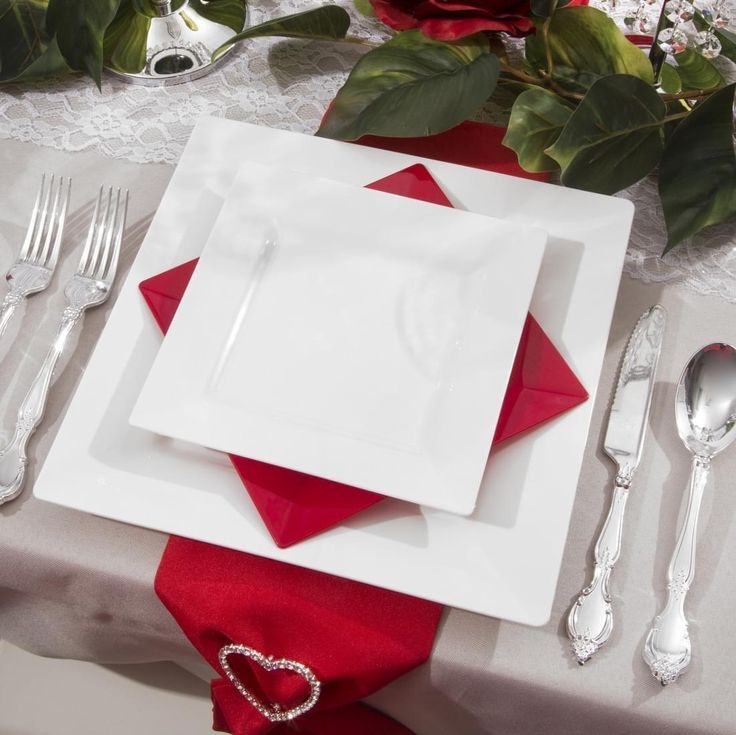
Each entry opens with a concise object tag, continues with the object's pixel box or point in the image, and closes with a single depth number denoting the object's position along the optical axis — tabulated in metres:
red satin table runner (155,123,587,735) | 0.53
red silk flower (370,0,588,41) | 0.64
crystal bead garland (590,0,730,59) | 0.57
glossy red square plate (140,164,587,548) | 0.50
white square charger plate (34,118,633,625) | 0.49
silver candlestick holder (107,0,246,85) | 0.77
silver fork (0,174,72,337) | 0.65
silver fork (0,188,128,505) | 0.58
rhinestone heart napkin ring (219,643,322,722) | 0.53
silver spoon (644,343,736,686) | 0.52
